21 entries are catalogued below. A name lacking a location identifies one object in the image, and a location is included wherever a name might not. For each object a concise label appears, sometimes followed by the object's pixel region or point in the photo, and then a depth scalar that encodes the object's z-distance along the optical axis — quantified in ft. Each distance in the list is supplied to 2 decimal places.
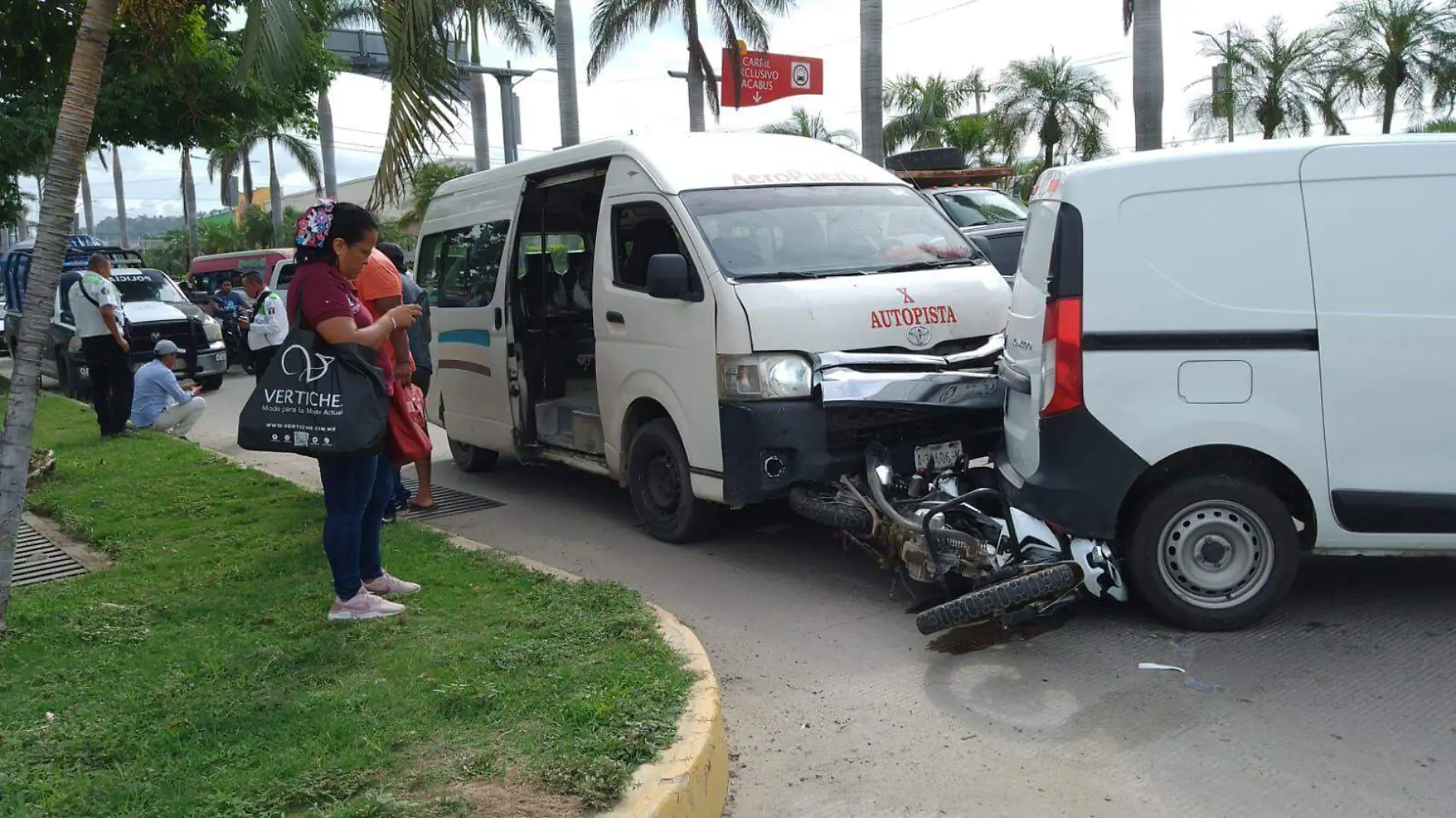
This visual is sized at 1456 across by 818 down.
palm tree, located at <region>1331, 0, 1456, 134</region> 86.17
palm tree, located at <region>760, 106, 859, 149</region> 106.83
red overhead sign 84.58
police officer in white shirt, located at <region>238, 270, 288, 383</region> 33.99
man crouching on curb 38.68
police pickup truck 55.52
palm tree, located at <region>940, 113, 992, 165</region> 95.04
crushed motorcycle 15.44
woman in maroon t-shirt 16.02
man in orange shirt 21.67
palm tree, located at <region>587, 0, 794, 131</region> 83.66
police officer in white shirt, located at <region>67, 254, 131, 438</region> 36.88
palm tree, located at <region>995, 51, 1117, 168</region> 88.58
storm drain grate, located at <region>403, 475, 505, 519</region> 27.04
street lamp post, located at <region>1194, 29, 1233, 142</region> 87.56
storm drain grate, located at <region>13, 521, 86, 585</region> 21.17
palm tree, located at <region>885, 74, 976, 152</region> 106.42
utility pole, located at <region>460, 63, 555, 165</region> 84.79
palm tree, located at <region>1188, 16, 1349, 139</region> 87.45
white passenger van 19.39
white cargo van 14.88
